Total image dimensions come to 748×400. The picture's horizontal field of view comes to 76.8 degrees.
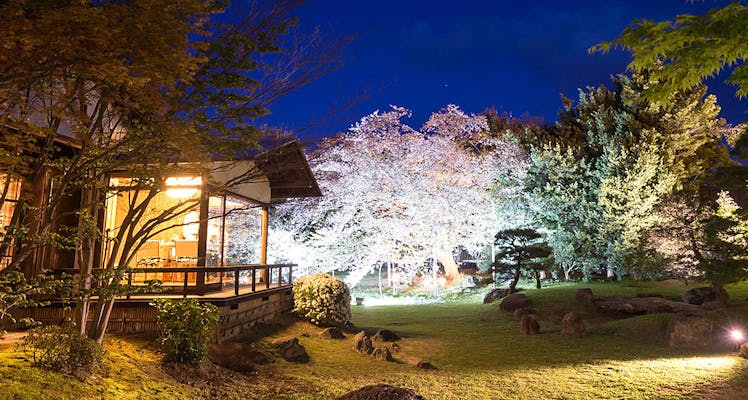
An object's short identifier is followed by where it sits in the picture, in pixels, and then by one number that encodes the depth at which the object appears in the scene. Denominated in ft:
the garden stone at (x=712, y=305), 39.36
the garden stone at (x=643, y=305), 37.83
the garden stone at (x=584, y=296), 44.19
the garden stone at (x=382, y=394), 14.40
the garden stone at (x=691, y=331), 29.01
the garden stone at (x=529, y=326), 35.70
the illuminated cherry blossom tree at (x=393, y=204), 66.64
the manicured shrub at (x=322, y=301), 35.55
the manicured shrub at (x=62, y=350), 15.35
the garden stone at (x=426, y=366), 24.62
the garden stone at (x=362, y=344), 28.35
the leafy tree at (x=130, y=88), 11.89
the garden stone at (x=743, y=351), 24.85
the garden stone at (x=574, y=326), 34.30
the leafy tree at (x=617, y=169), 57.88
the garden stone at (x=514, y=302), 45.16
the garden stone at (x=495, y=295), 54.03
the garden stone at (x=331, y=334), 32.32
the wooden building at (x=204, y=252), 24.40
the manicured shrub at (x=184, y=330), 20.43
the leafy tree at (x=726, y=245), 32.60
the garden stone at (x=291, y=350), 25.79
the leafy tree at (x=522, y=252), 54.29
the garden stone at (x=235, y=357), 21.97
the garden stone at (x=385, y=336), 31.83
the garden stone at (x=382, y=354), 27.02
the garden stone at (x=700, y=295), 42.68
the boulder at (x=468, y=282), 68.81
